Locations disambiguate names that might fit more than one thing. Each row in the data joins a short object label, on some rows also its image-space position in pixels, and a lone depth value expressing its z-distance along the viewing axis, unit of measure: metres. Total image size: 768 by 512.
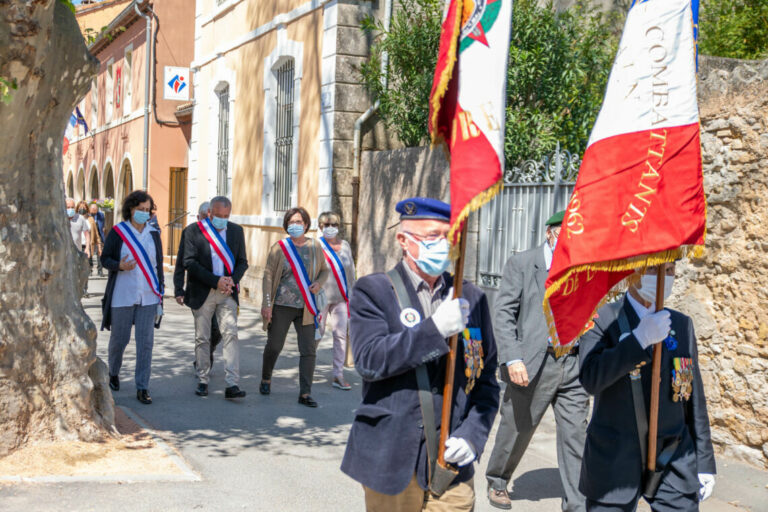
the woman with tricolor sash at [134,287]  8.07
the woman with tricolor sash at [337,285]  9.28
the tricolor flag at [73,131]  30.70
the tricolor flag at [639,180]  3.59
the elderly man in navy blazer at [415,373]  3.31
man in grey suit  5.45
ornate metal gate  8.46
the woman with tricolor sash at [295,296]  8.31
